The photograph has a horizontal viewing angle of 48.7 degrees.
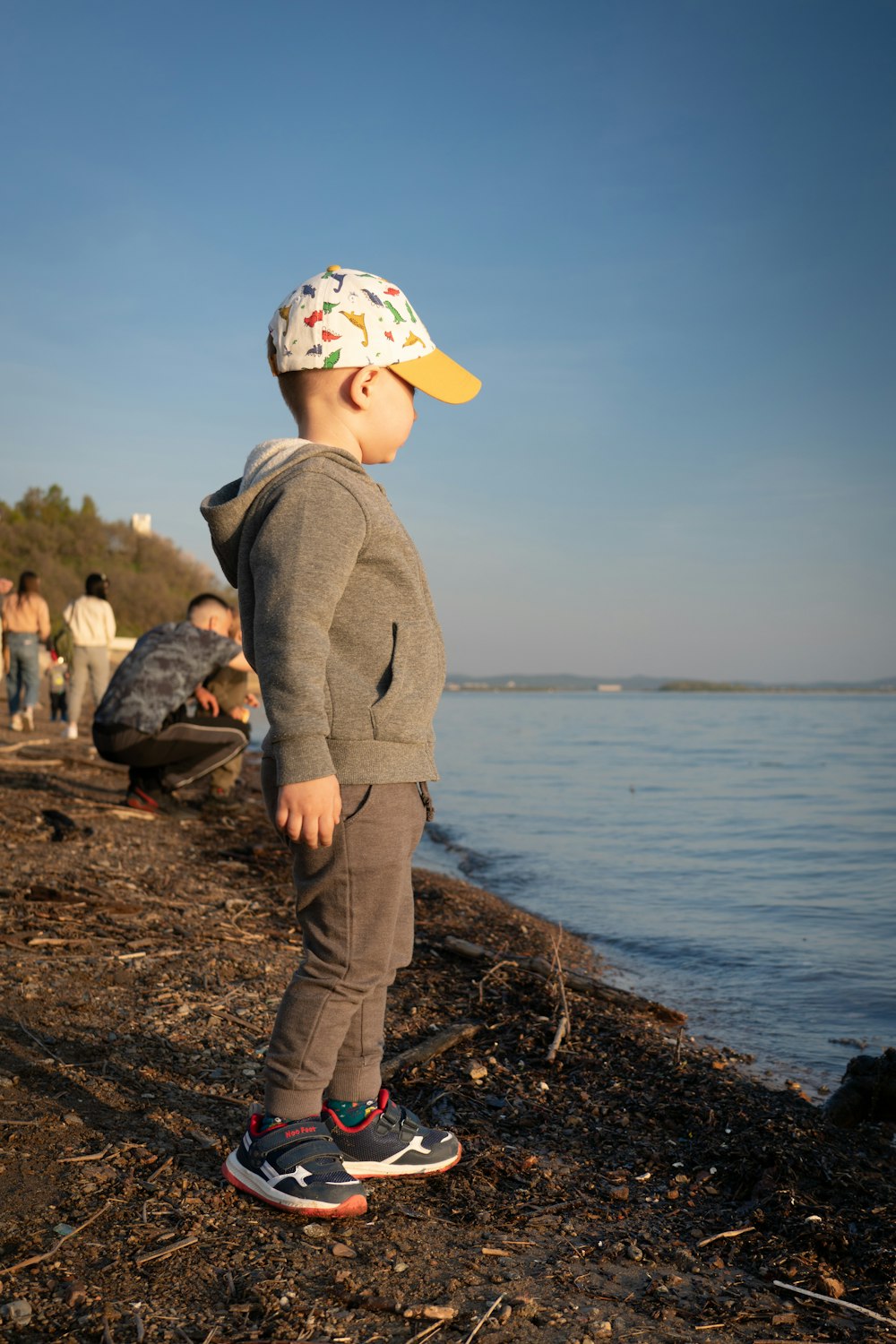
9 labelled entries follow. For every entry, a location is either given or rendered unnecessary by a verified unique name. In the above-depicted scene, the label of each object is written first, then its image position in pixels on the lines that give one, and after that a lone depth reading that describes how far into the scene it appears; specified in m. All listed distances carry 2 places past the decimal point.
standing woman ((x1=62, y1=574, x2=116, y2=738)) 12.34
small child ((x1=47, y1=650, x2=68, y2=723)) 16.11
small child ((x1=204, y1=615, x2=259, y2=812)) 7.59
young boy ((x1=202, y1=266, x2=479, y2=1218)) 2.21
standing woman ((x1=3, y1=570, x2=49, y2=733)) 13.91
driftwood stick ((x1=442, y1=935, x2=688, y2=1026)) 4.21
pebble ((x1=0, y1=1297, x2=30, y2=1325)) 1.75
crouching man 7.00
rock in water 3.45
